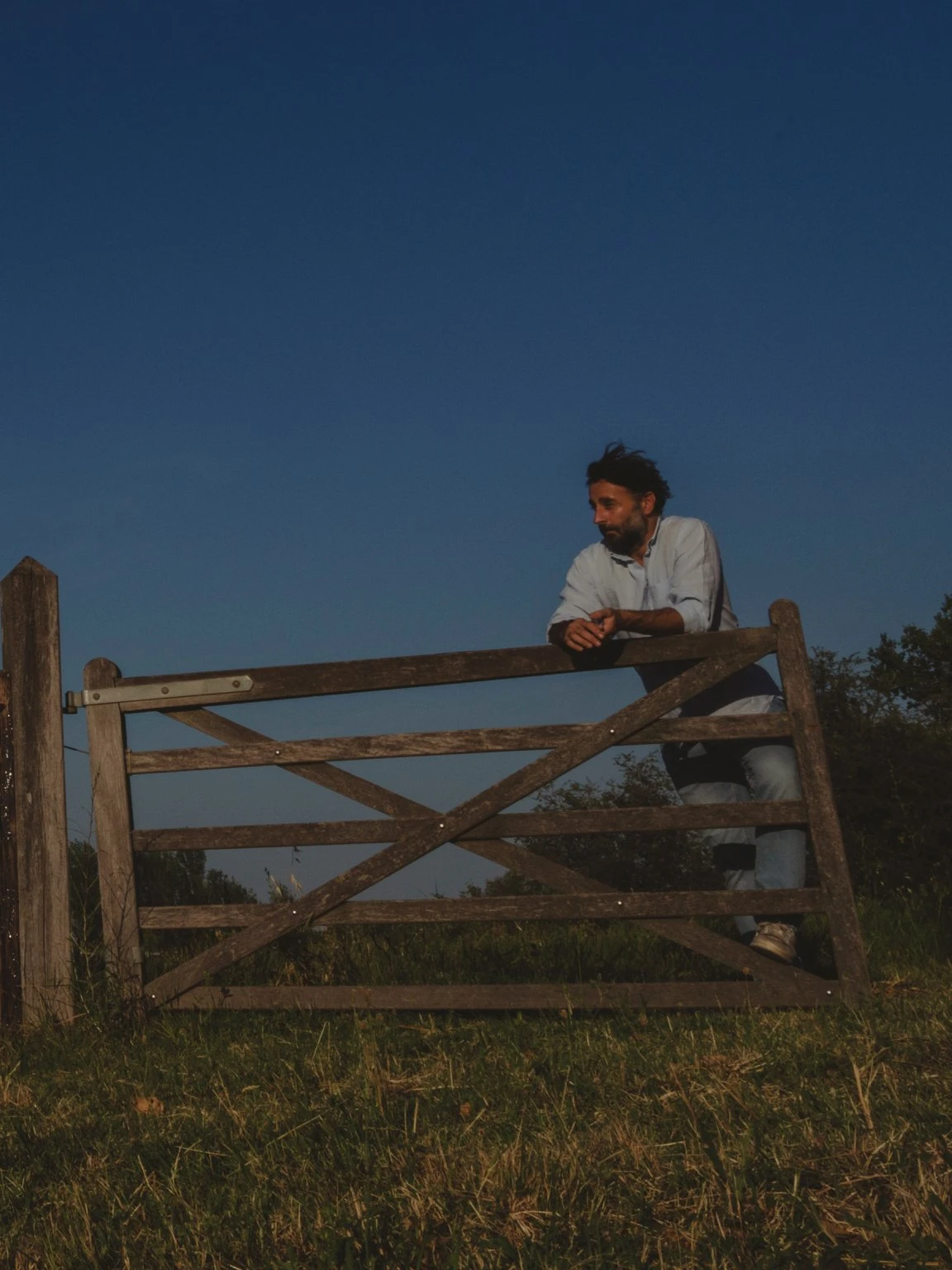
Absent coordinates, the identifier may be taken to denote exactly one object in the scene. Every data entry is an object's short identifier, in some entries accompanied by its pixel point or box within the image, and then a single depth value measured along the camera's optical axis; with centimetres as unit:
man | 595
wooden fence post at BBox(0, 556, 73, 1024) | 646
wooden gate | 570
